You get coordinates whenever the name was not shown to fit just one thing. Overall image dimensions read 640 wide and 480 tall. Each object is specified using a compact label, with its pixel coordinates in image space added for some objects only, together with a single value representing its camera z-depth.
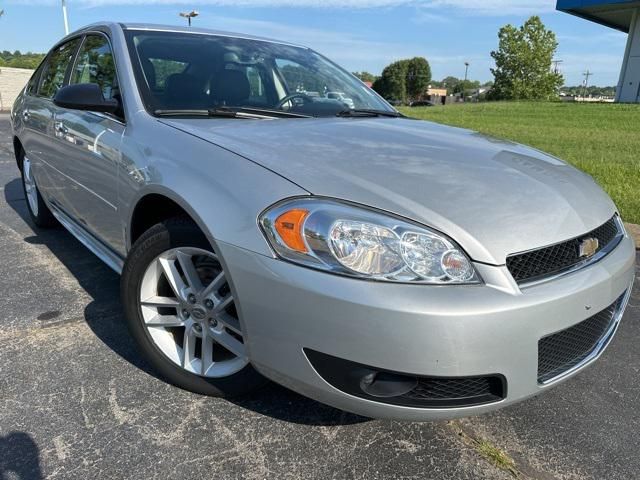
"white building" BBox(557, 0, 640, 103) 35.66
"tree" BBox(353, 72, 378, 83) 107.64
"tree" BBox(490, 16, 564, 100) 52.75
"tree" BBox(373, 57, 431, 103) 97.06
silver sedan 1.52
